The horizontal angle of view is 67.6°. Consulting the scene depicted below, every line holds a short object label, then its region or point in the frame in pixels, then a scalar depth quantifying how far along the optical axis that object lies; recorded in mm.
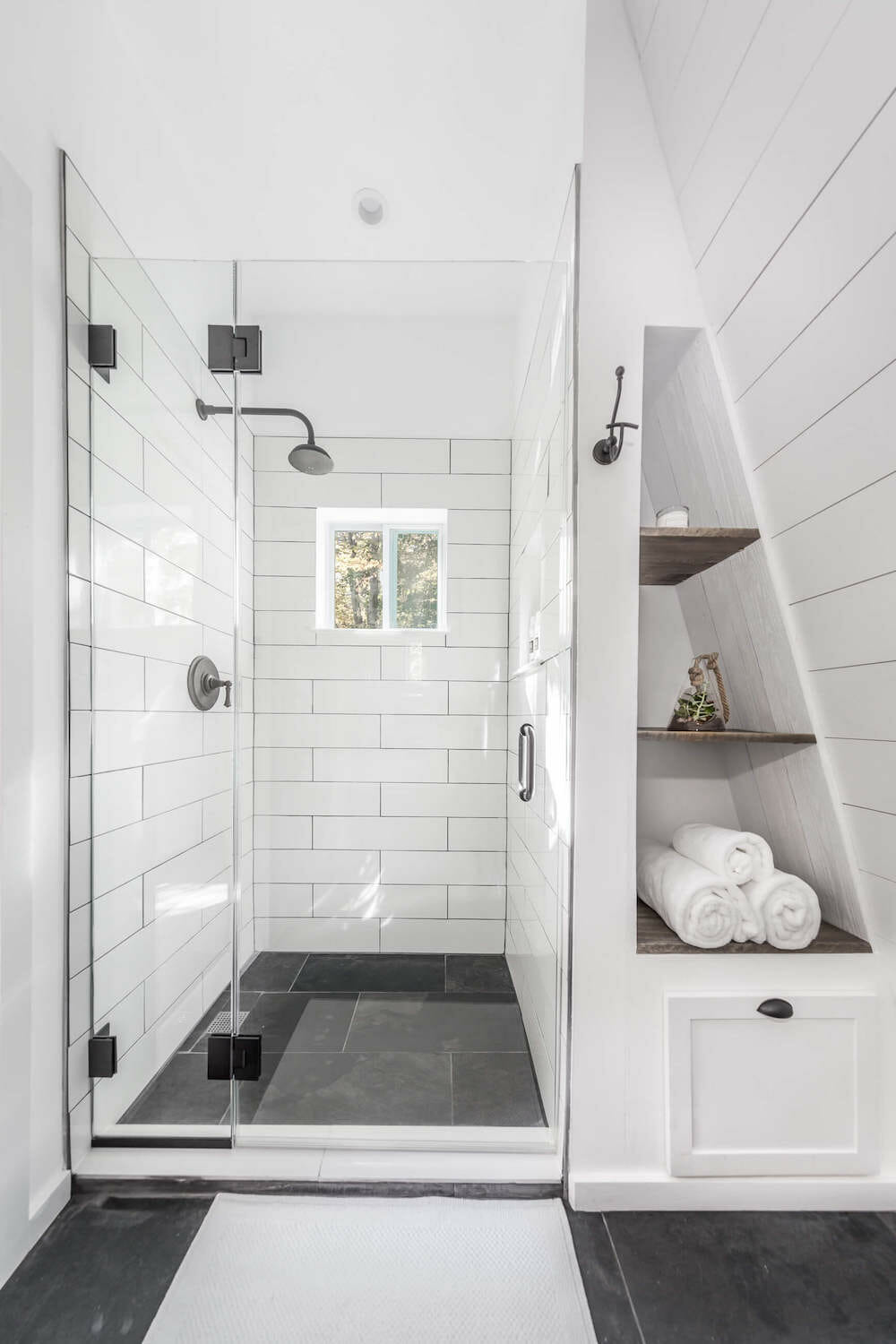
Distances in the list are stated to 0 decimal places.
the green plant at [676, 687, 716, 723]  1623
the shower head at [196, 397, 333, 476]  1575
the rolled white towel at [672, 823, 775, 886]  1471
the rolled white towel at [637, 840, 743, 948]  1435
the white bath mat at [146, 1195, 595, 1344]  1156
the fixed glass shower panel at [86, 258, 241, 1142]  1574
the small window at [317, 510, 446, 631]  1589
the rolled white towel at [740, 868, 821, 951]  1438
